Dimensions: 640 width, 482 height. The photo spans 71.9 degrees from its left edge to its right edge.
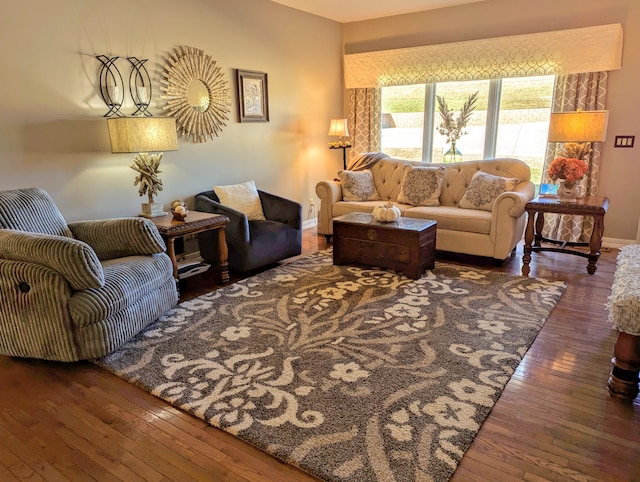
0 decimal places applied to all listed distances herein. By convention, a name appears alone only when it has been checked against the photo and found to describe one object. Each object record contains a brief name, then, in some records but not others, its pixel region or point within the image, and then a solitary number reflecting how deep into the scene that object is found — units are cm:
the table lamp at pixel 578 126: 377
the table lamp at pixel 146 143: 324
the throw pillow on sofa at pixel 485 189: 424
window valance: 440
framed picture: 465
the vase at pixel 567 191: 394
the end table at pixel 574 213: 372
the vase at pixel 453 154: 558
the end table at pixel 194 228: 331
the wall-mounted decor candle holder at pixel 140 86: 368
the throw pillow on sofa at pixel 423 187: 466
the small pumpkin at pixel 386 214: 391
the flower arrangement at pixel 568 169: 386
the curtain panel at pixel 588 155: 451
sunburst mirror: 397
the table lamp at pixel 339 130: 552
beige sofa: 398
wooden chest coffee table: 372
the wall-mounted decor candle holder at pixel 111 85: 348
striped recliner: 234
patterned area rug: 183
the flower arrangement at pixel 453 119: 539
